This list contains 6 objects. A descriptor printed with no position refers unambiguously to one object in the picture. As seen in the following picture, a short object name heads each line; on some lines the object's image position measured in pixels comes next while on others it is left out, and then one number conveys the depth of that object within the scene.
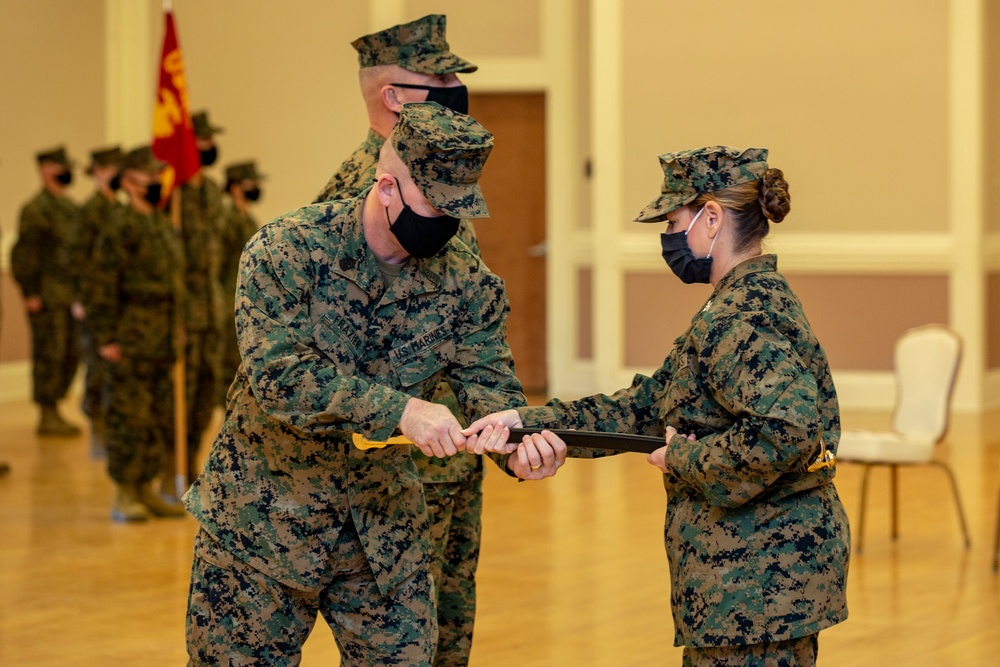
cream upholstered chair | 12.81
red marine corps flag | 14.91
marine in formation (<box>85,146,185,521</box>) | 14.30
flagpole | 14.66
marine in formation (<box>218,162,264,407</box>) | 17.47
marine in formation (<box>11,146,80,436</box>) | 20.25
